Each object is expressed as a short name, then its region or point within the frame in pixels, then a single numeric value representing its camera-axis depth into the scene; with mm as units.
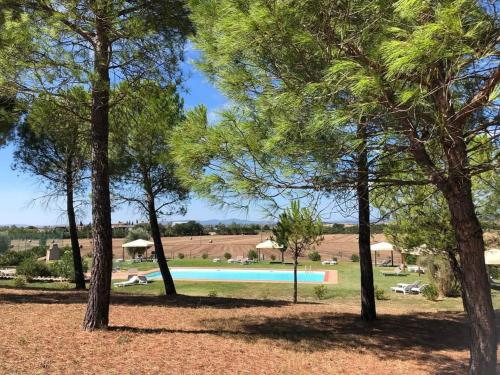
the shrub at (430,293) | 14812
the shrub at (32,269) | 19206
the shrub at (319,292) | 15297
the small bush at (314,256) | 32250
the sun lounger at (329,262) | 29291
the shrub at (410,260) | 28453
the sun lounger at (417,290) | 16688
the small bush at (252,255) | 33531
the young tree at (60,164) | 12812
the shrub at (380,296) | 15112
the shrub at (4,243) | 30961
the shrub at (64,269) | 18969
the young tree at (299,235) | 12758
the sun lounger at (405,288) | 16703
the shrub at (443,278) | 16141
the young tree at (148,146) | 7504
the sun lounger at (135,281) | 19616
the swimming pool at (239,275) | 23284
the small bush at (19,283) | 14173
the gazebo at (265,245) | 28828
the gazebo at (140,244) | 29859
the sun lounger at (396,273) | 23770
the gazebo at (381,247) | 27156
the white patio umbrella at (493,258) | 15862
